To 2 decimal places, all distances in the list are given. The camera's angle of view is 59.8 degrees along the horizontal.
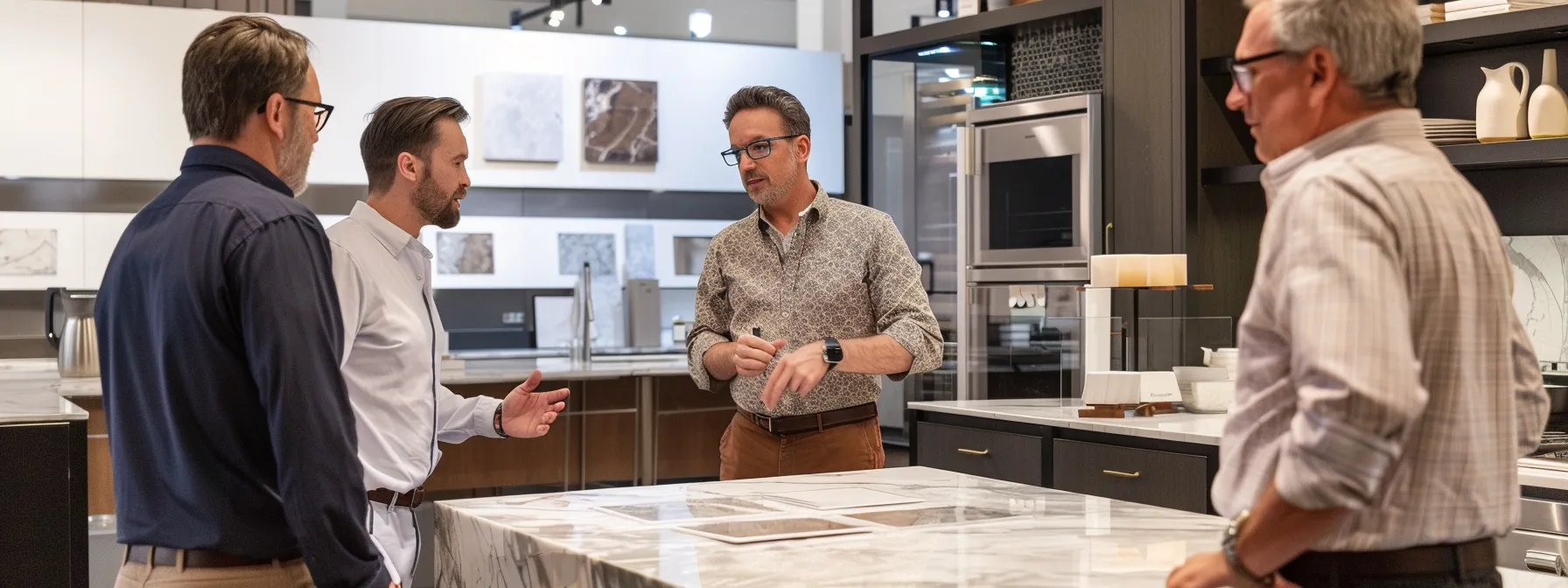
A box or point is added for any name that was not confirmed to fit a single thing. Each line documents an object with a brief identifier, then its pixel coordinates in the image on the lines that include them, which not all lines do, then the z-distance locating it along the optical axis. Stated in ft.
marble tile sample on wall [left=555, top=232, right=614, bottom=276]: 22.54
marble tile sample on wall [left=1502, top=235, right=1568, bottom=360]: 12.60
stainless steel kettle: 15.93
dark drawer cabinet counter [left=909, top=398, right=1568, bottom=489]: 8.98
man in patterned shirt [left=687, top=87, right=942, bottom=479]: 9.58
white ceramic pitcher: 11.94
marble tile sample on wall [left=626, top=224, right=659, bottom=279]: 23.02
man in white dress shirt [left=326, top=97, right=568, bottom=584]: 7.02
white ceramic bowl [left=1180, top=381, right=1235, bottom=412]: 12.30
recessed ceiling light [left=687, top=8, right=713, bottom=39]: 25.02
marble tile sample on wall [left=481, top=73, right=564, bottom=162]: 21.66
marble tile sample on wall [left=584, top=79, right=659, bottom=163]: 22.38
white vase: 11.60
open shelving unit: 11.55
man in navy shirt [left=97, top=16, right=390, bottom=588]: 5.10
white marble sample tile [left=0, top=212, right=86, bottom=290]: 19.22
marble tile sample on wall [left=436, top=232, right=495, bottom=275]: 21.66
